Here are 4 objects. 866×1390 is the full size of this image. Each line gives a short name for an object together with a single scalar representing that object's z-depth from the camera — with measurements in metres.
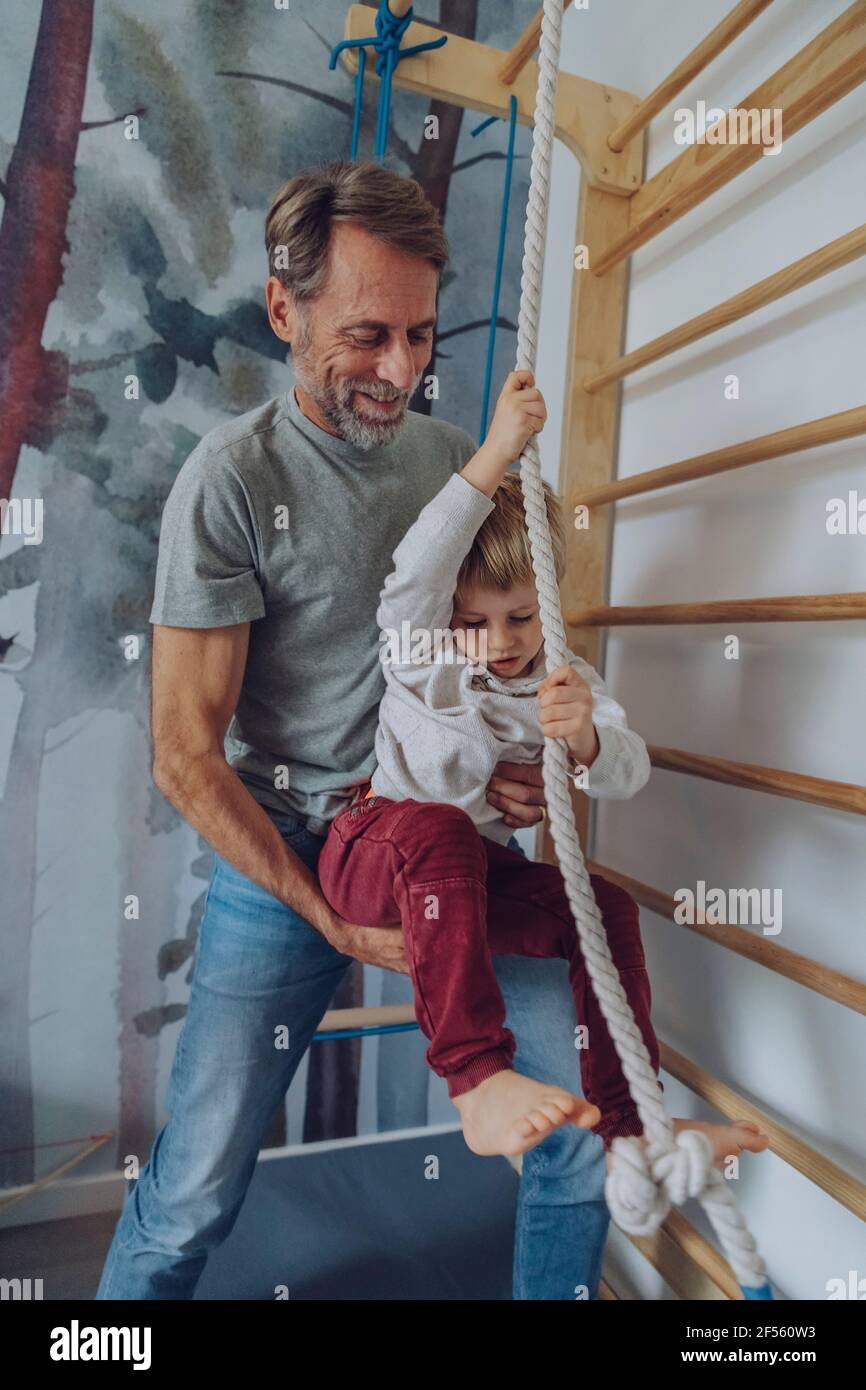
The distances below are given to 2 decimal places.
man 1.19
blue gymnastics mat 1.51
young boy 0.91
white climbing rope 0.71
